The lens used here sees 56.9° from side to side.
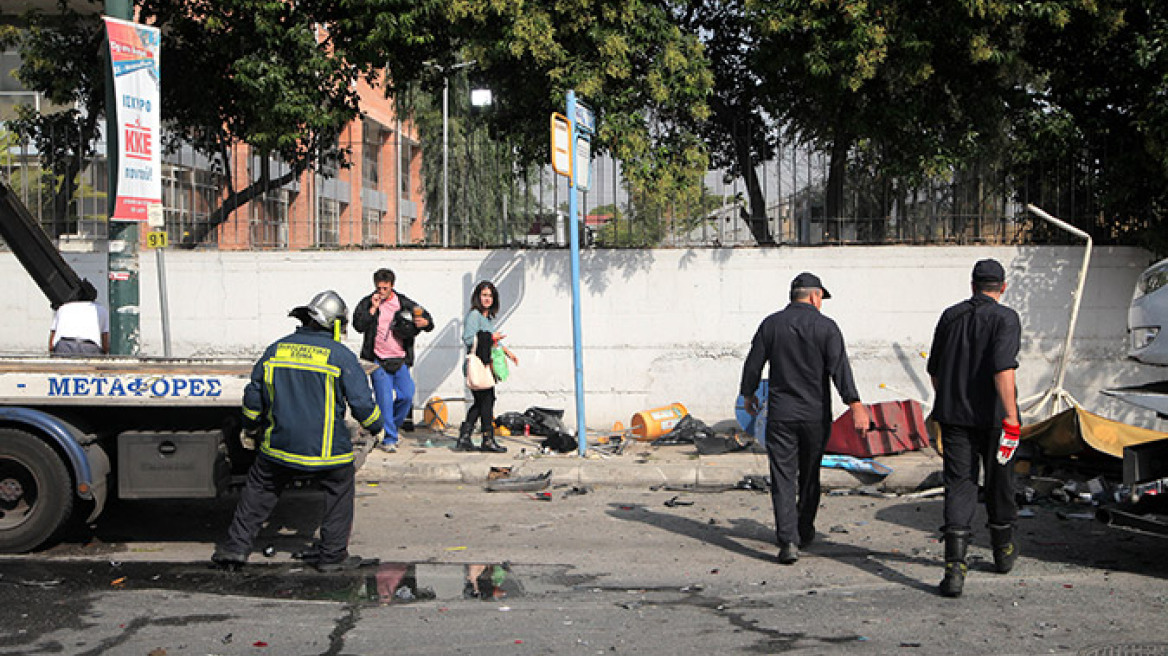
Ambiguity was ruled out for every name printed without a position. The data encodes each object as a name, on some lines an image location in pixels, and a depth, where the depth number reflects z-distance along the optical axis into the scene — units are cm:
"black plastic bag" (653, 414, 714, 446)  1127
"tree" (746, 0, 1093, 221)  1099
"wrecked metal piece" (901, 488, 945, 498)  908
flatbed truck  681
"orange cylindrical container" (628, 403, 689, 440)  1143
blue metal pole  1024
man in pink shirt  1070
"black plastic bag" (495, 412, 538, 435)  1162
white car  668
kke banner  988
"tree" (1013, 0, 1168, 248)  1122
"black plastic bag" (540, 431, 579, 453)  1052
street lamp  1227
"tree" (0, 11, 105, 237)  1254
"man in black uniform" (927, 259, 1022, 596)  605
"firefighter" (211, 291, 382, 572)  631
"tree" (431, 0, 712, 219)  1142
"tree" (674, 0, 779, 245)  1241
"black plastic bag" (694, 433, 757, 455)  1064
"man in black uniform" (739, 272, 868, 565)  670
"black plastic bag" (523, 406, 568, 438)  1131
